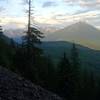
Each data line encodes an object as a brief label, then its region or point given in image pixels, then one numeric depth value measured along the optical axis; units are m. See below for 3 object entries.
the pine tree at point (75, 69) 23.11
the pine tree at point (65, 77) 22.79
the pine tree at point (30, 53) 20.96
